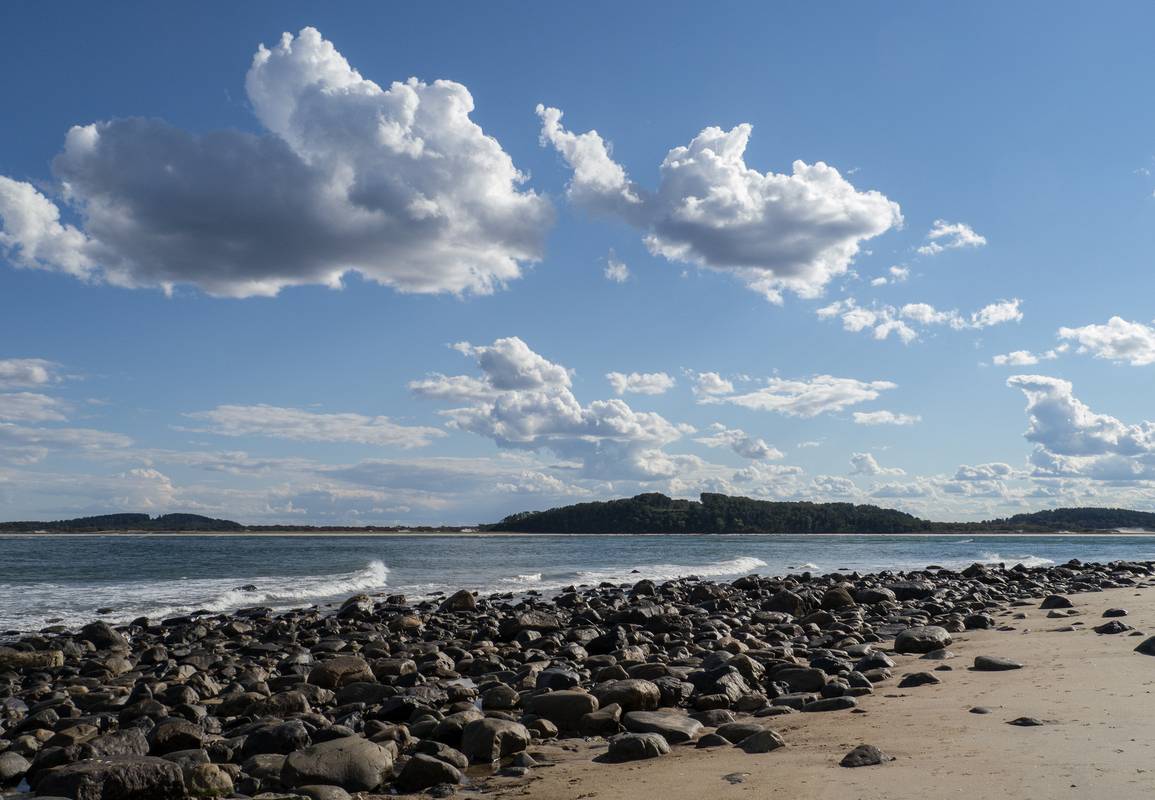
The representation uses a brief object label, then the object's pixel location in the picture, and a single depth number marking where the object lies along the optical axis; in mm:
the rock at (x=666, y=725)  8609
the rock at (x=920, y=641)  14211
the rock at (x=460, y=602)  23828
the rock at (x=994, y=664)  11703
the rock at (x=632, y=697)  10047
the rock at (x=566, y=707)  9547
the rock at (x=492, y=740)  8367
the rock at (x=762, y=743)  7895
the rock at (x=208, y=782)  7211
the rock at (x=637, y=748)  7996
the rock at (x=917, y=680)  10898
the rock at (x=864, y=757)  6953
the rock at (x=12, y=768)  8055
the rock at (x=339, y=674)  12703
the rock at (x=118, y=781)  7051
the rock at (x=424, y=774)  7508
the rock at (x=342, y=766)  7414
